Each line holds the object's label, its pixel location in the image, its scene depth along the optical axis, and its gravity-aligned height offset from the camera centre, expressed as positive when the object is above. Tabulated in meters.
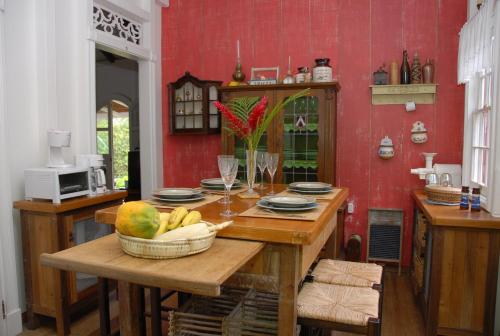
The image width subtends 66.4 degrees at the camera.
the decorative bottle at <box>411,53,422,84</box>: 3.31 +0.64
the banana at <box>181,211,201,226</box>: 1.26 -0.25
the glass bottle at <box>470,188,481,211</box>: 2.32 -0.34
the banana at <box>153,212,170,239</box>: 1.17 -0.26
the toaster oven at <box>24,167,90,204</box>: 2.41 -0.26
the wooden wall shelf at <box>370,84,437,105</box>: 3.32 +0.45
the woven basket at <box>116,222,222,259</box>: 1.09 -0.30
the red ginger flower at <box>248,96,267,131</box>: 1.94 +0.15
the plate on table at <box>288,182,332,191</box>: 2.16 -0.24
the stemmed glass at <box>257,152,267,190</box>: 2.23 -0.10
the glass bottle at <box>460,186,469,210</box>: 2.37 -0.34
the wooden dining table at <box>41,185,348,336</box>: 0.99 -0.34
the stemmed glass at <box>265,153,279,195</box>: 2.21 -0.10
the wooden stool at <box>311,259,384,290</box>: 1.79 -0.64
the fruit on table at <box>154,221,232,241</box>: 1.13 -0.27
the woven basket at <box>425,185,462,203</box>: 2.53 -0.33
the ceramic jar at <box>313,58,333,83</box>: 3.39 +0.65
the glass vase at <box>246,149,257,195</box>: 2.06 -0.13
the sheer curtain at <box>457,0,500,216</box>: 2.22 +0.33
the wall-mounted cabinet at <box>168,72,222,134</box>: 3.84 +0.39
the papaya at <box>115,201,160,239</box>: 1.10 -0.22
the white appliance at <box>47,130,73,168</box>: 2.56 +0.00
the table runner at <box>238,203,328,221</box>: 1.50 -0.29
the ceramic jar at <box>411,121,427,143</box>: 3.37 +0.10
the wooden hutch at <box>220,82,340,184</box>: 3.32 +0.11
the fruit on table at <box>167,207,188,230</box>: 1.25 -0.25
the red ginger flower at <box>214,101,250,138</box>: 1.96 +0.11
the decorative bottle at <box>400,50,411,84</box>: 3.34 +0.65
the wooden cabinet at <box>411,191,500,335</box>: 2.17 -0.74
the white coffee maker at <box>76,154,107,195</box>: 2.73 -0.19
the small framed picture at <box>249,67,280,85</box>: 3.78 +0.71
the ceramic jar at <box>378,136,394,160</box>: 3.44 -0.04
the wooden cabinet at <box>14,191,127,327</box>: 2.40 -0.65
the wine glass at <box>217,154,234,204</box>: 1.71 -0.27
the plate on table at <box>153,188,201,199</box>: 1.85 -0.24
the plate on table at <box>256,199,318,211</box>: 1.60 -0.27
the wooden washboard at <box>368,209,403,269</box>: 3.45 -0.84
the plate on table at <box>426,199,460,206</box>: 2.53 -0.39
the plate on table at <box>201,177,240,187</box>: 2.32 -0.23
